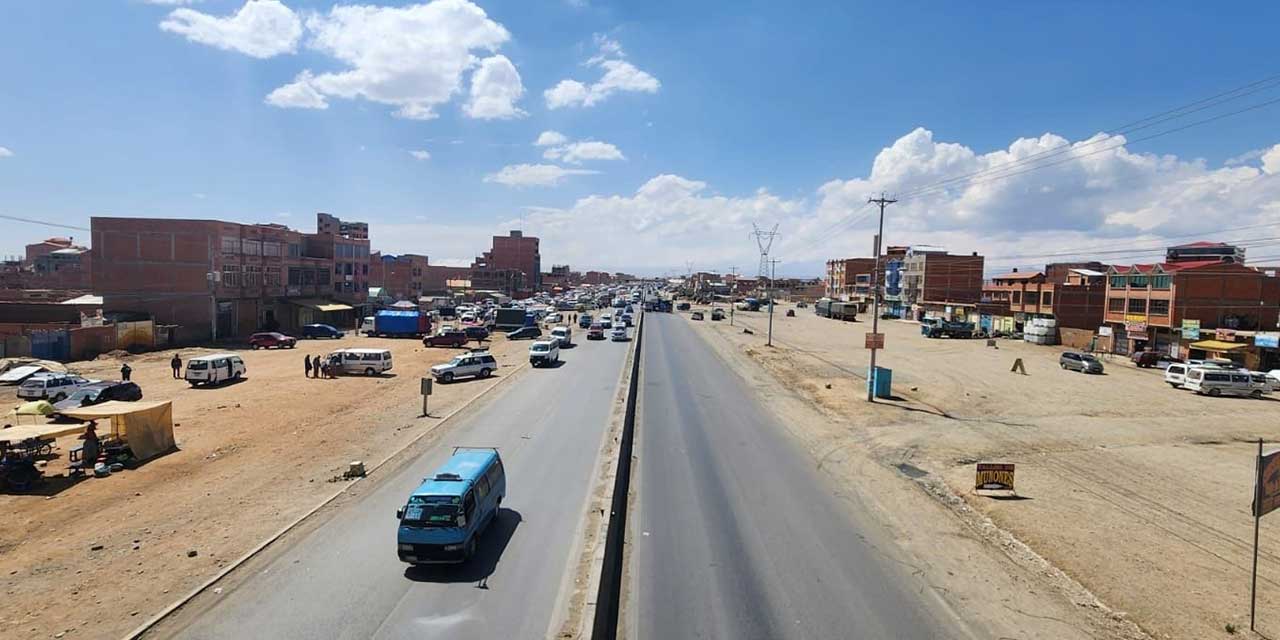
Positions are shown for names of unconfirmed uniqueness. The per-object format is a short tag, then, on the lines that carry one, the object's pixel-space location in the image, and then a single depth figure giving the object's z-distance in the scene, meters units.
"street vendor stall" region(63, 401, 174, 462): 22.67
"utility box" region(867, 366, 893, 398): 37.97
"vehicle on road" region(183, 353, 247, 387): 37.59
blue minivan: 12.80
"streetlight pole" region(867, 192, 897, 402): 36.69
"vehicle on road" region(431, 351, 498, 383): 41.22
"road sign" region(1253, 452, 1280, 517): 12.09
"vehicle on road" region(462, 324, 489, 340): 64.94
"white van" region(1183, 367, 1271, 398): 42.19
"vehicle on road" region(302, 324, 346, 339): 68.31
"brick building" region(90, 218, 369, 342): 60.50
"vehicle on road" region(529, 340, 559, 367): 46.91
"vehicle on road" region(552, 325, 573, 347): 60.29
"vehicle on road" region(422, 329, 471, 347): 62.25
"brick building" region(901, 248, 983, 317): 115.06
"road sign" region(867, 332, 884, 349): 35.62
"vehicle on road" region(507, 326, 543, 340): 71.31
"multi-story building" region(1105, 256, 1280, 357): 55.66
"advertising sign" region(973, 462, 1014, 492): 20.55
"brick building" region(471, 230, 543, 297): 171.25
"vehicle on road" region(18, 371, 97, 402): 32.16
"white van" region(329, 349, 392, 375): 43.79
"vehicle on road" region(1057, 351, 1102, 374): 50.78
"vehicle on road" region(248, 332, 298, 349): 58.56
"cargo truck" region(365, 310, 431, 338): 69.12
